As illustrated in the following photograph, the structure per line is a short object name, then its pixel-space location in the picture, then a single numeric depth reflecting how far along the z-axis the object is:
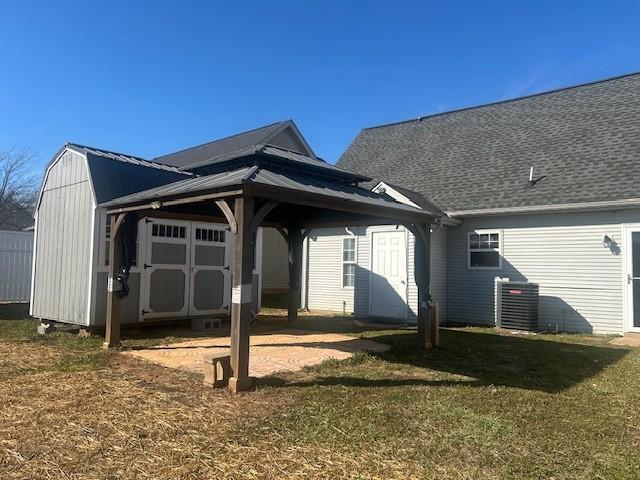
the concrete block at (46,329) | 9.38
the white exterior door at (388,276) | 12.23
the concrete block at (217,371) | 5.37
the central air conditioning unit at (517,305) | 10.74
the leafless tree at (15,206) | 27.05
